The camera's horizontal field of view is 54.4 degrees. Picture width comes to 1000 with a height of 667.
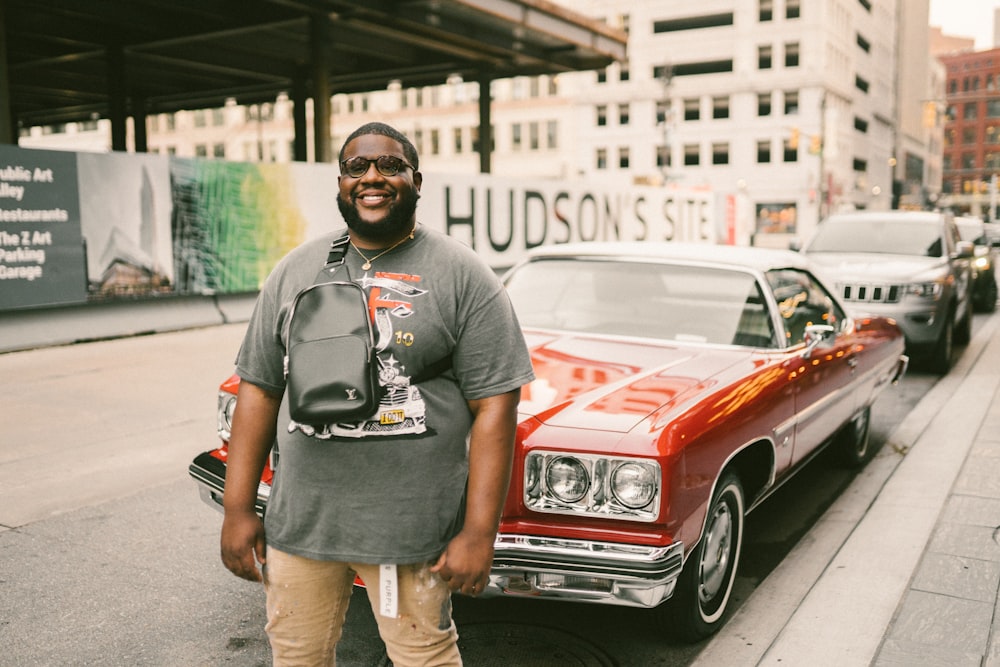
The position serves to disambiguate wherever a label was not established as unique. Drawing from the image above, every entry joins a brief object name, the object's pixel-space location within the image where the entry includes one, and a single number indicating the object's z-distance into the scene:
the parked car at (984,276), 16.58
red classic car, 3.33
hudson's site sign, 10.41
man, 2.18
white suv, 9.91
